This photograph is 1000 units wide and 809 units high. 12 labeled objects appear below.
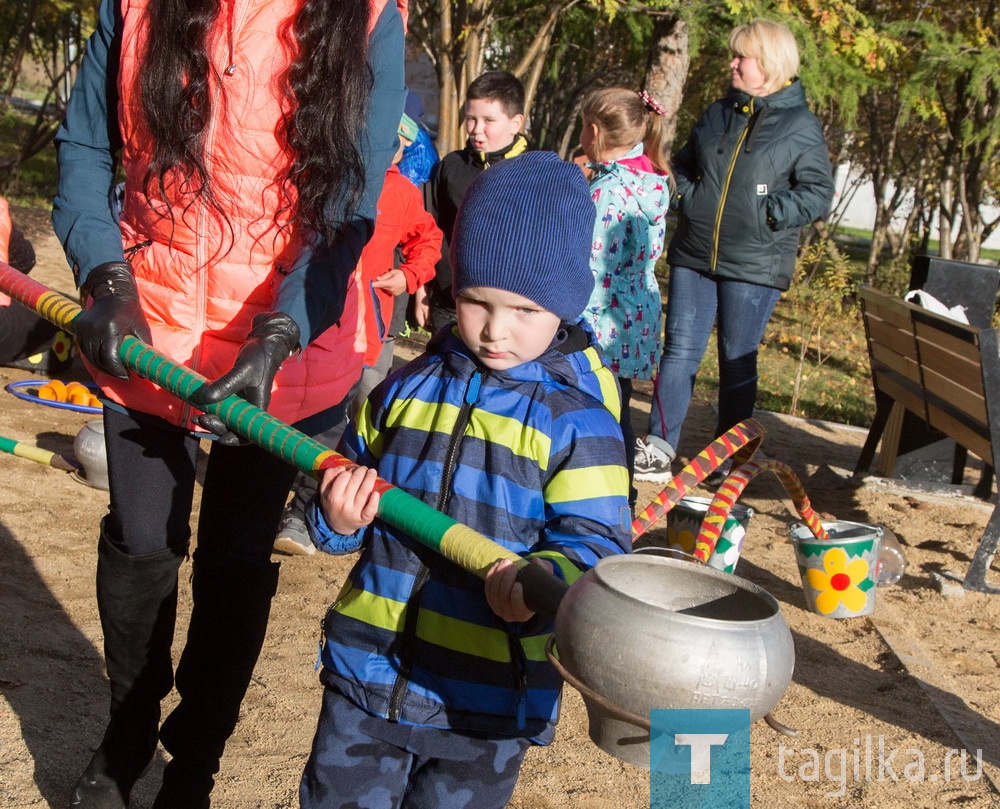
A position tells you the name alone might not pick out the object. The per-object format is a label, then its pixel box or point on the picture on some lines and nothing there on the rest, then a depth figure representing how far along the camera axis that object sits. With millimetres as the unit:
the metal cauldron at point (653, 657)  1331
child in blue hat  1805
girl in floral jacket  4723
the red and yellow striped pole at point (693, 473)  3846
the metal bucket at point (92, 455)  4801
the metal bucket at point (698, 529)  4445
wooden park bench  4781
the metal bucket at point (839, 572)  4324
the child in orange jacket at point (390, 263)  4383
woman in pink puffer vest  2061
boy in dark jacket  5137
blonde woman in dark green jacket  5625
